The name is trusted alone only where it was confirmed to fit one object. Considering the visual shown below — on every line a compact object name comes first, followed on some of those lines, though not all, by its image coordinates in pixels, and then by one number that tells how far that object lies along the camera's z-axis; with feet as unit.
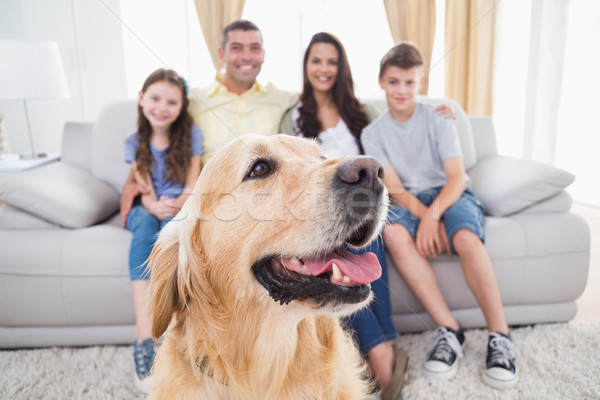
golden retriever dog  2.77
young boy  5.08
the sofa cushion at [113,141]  7.11
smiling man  5.24
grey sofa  5.46
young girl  5.65
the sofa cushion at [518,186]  5.89
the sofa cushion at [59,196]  5.69
